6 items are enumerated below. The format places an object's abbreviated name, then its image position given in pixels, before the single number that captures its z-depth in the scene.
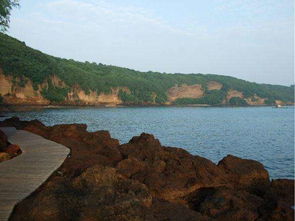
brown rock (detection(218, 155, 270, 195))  12.27
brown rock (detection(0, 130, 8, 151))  13.36
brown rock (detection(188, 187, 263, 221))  8.51
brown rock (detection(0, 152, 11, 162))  12.26
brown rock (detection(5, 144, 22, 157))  13.17
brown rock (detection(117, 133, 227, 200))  10.20
